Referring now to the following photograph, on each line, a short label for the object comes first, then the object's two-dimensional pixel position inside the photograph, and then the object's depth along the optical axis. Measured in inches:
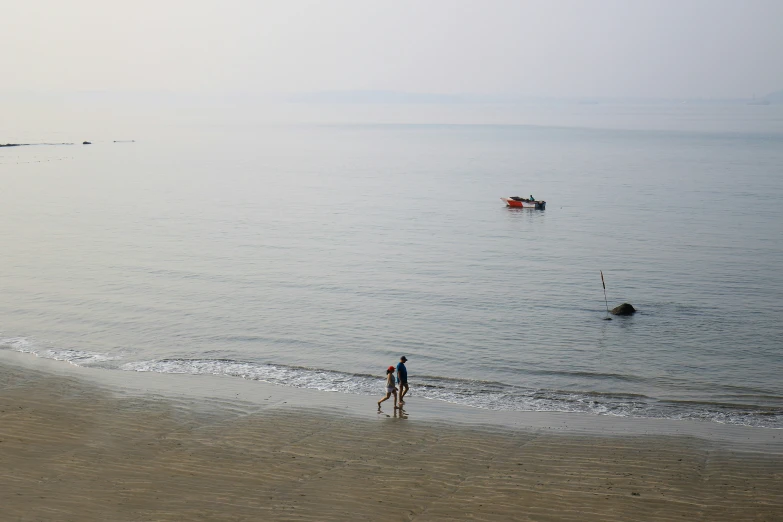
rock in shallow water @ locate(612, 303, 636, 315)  1348.9
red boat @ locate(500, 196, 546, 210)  2871.6
